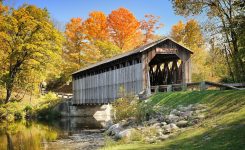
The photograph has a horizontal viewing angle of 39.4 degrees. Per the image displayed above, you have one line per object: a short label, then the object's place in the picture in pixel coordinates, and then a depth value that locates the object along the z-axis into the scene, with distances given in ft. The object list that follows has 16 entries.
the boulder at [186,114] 47.82
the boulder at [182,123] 45.01
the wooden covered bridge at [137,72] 84.79
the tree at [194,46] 131.64
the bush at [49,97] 136.24
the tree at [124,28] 160.15
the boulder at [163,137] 41.56
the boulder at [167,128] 44.42
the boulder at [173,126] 44.54
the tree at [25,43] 104.73
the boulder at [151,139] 41.43
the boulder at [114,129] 54.80
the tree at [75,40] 157.38
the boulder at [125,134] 46.73
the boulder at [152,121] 51.43
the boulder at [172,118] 48.33
